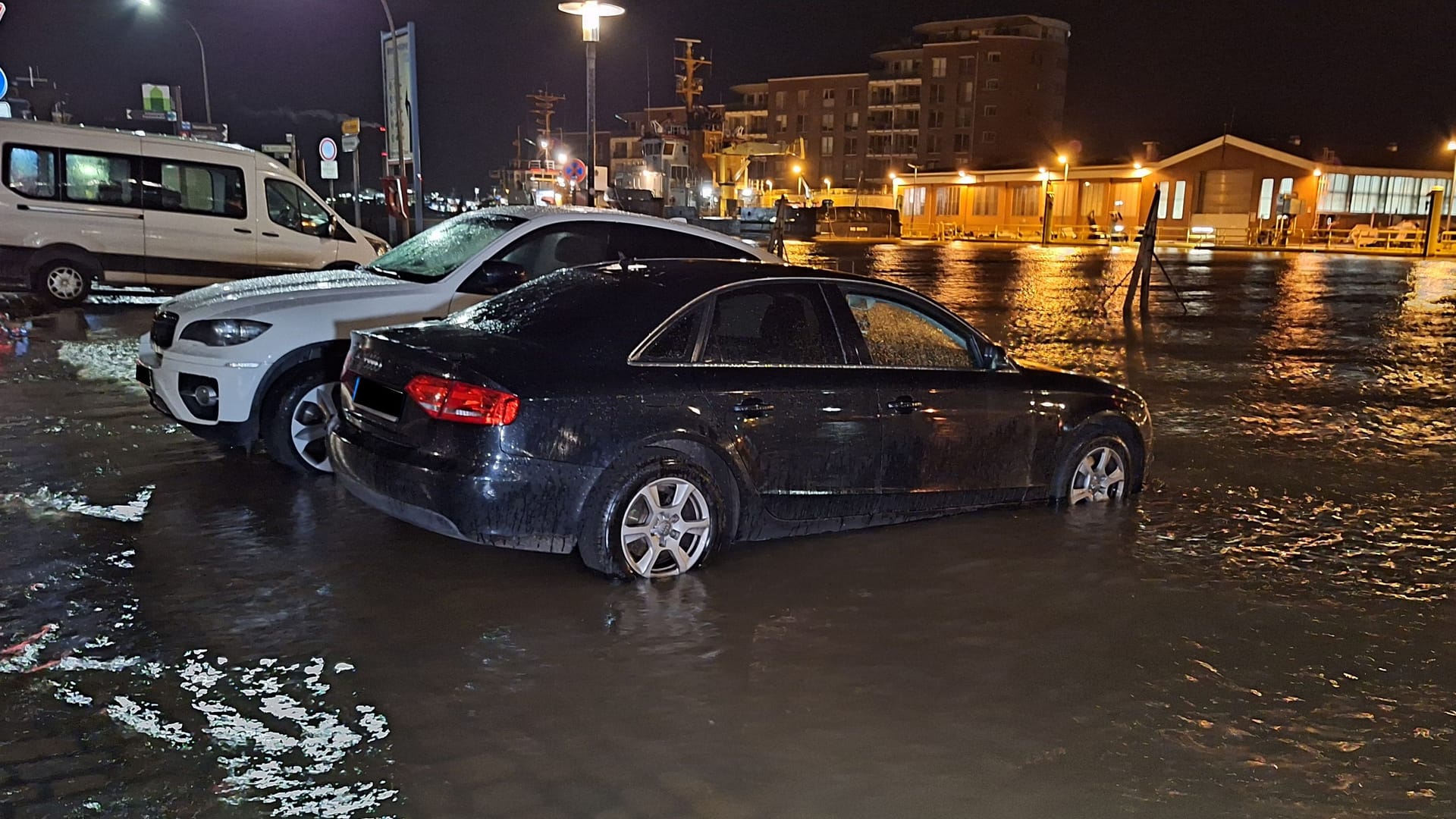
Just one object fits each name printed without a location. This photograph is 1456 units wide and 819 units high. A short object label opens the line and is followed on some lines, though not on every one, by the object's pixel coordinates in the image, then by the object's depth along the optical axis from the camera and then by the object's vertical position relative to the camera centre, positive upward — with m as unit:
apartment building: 84.06 +9.13
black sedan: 4.88 -0.93
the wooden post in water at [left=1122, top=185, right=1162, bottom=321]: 19.53 -0.64
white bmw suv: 6.75 -0.77
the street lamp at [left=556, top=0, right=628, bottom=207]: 16.53 +2.81
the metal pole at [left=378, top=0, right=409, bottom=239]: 20.94 +1.95
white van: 14.29 -0.07
